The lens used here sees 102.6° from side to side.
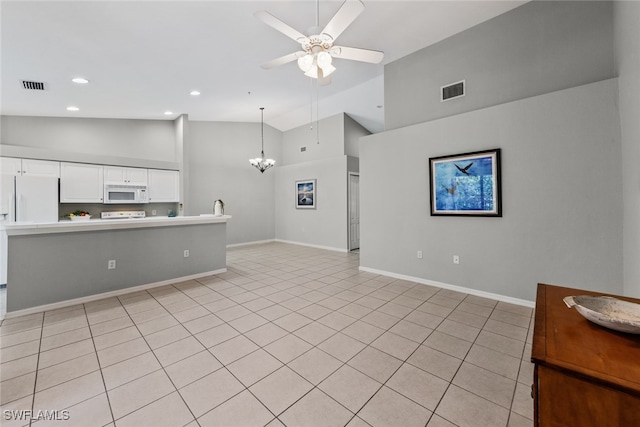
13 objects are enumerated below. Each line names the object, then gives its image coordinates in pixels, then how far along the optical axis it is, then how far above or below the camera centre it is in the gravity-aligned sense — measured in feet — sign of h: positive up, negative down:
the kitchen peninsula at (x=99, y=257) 9.87 -1.89
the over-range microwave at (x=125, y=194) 18.21 +1.69
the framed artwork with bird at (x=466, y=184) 11.09 +1.34
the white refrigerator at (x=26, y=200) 13.28 +0.95
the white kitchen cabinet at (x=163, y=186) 20.10 +2.46
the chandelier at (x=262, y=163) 21.69 +4.50
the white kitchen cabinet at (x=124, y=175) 18.21 +3.03
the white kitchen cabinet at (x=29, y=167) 14.50 +3.01
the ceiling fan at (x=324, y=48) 7.23 +5.57
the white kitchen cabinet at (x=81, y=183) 16.53 +2.28
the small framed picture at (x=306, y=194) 25.20 +2.07
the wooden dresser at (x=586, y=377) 2.56 -1.73
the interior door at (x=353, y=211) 23.34 +0.28
